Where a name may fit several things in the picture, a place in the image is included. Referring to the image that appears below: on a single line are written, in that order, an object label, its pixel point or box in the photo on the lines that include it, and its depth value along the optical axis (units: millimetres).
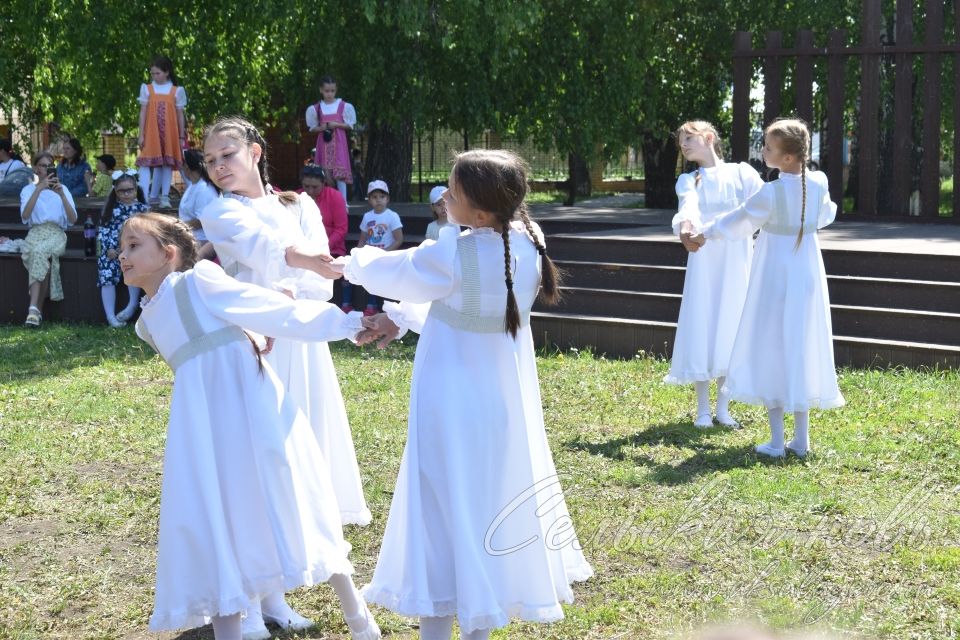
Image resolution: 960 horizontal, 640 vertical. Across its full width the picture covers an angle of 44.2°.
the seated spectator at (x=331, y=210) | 12297
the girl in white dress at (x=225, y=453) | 3859
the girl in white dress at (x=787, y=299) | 6789
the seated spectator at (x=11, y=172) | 17078
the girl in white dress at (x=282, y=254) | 4754
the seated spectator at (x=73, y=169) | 17547
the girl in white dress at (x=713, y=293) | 7613
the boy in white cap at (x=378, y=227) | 12781
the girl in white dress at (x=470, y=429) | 3812
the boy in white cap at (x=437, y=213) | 12048
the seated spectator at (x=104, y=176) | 18703
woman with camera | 13242
